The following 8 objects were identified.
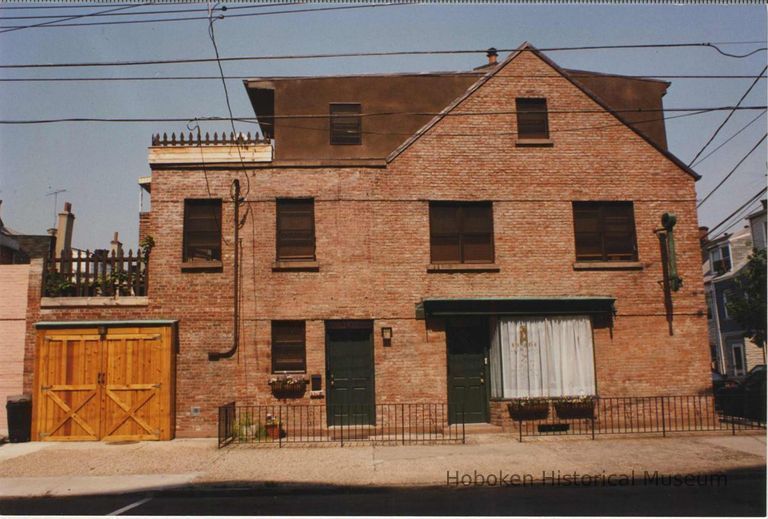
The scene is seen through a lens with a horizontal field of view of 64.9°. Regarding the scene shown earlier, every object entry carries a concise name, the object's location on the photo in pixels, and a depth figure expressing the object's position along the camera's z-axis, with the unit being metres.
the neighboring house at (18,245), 24.84
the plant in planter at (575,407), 15.59
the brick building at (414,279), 15.52
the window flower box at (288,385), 15.46
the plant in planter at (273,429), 14.92
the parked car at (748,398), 16.19
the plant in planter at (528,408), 15.43
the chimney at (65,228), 23.94
